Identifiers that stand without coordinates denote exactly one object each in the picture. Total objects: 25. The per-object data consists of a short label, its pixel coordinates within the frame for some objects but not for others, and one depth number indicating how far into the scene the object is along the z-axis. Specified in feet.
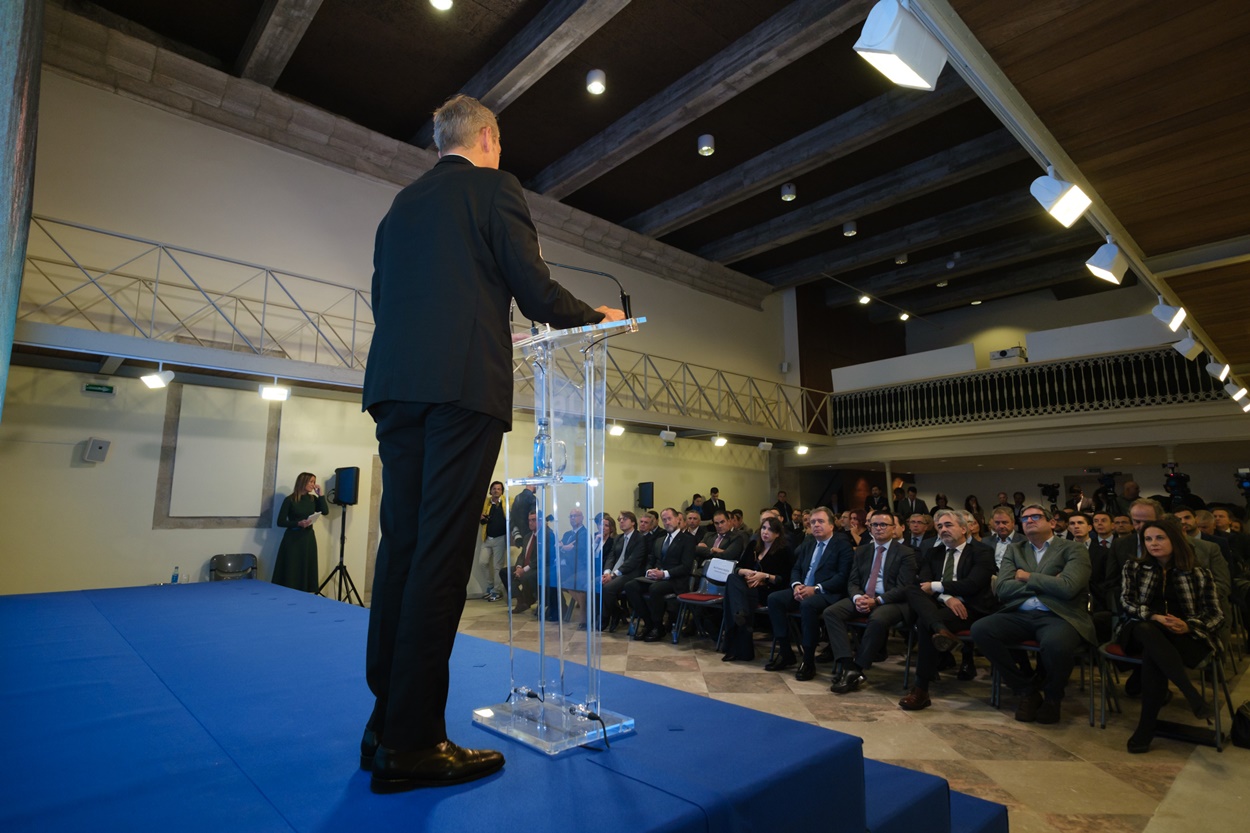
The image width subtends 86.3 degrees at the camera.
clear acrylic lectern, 5.24
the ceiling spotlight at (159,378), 18.89
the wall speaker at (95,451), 19.81
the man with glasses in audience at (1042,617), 11.31
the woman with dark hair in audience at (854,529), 23.81
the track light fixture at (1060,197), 10.50
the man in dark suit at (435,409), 3.92
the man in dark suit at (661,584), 18.95
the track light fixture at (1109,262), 13.48
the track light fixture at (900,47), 6.85
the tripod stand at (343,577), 22.36
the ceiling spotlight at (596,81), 23.21
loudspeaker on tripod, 24.06
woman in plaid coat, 10.01
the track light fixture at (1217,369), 22.18
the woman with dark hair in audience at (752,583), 16.14
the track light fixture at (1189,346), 19.35
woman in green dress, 21.91
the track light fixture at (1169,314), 16.20
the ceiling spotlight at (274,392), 20.85
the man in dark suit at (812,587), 14.76
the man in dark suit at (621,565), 19.85
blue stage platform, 3.65
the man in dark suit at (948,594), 12.69
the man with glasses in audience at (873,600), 13.55
